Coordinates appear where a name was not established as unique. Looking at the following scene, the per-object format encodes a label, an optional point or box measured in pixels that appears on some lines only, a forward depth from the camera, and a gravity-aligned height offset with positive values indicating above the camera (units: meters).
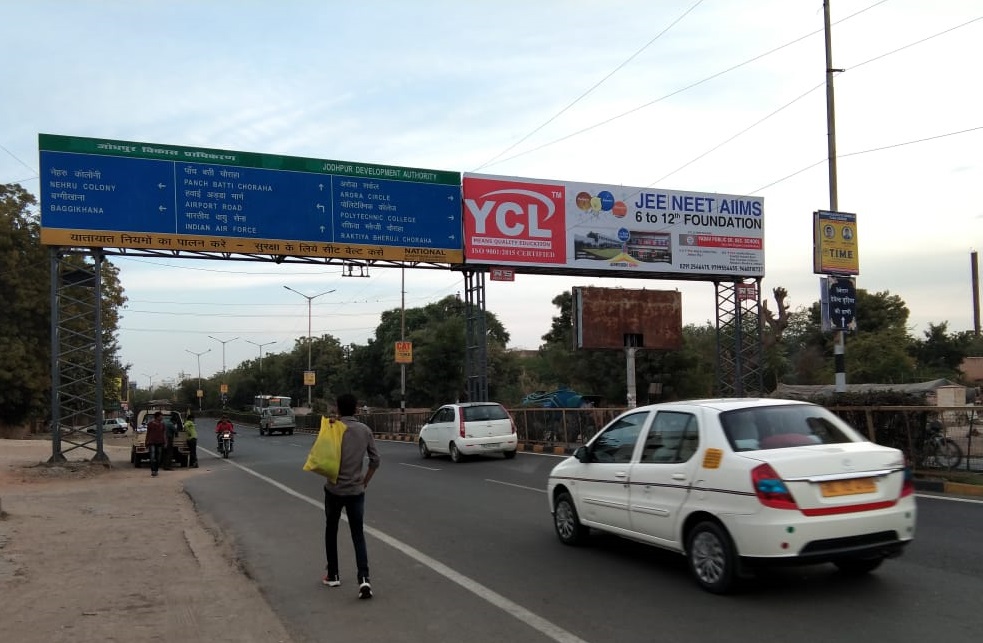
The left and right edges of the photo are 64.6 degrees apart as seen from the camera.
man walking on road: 6.64 -1.01
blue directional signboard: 21.89 +4.99
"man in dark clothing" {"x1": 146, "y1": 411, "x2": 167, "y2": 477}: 21.41 -1.99
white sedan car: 5.83 -1.04
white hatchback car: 20.52 -1.81
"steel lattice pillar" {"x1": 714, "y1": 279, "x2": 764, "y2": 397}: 29.47 +0.64
